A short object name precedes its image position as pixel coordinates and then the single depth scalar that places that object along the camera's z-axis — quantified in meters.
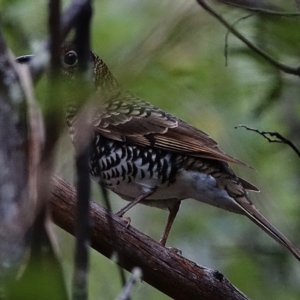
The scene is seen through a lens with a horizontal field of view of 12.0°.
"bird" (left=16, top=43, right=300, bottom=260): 8.04
